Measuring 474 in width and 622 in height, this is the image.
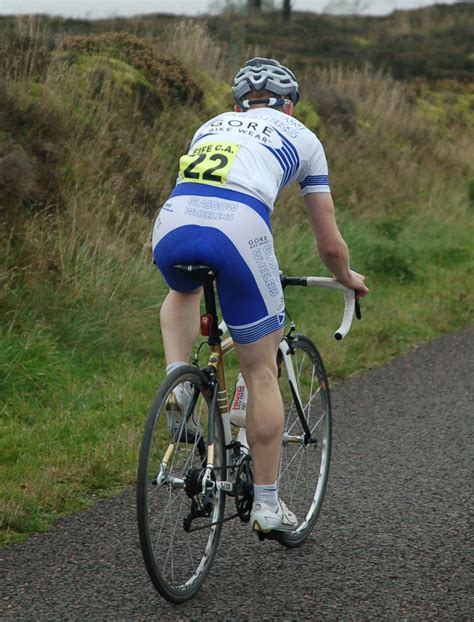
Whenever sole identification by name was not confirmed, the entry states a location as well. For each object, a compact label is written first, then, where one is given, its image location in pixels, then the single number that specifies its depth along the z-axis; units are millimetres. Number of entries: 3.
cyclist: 7503
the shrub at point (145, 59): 23659
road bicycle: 7319
